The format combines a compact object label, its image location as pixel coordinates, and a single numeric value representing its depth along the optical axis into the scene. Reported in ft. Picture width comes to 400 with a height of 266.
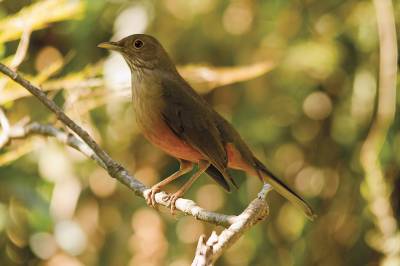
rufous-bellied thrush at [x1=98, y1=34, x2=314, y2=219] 27.14
